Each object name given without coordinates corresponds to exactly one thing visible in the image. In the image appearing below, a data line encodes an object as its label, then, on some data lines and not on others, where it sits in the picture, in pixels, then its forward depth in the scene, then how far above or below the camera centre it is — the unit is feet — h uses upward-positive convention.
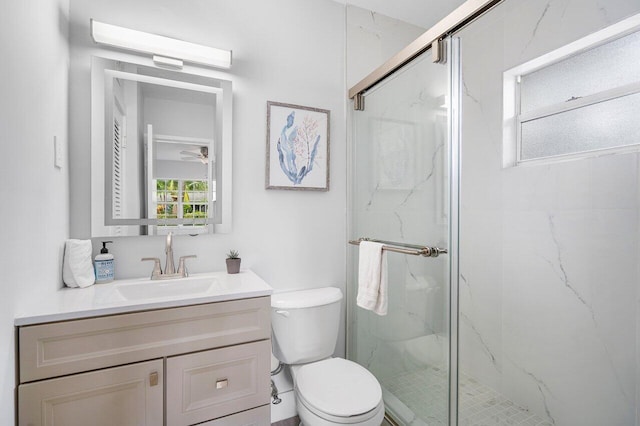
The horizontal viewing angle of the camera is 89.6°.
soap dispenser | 4.71 -0.84
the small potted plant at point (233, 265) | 5.48 -0.94
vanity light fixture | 4.78 +2.59
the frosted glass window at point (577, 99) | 3.60 +1.37
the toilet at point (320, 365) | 4.25 -2.54
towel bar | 4.54 -0.58
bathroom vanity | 3.41 -1.76
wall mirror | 4.91 +0.96
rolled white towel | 4.42 -0.77
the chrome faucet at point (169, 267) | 5.03 -0.92
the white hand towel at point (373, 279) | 5.37 -1.17
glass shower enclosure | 4.43 -0.18
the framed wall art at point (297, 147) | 6.09 +1.24
